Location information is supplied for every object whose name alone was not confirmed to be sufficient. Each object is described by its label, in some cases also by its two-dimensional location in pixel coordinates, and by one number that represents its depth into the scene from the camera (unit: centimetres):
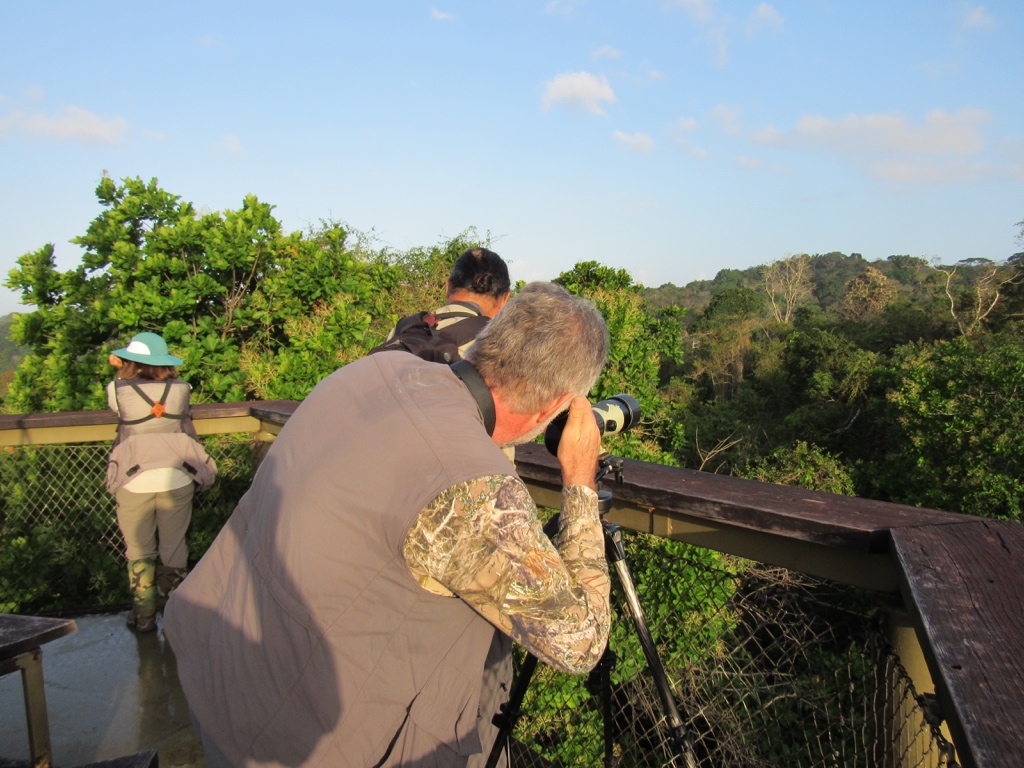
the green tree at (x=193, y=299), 650
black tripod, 149
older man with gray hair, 108
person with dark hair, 208
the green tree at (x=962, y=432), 1493
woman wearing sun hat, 314
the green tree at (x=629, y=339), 847
